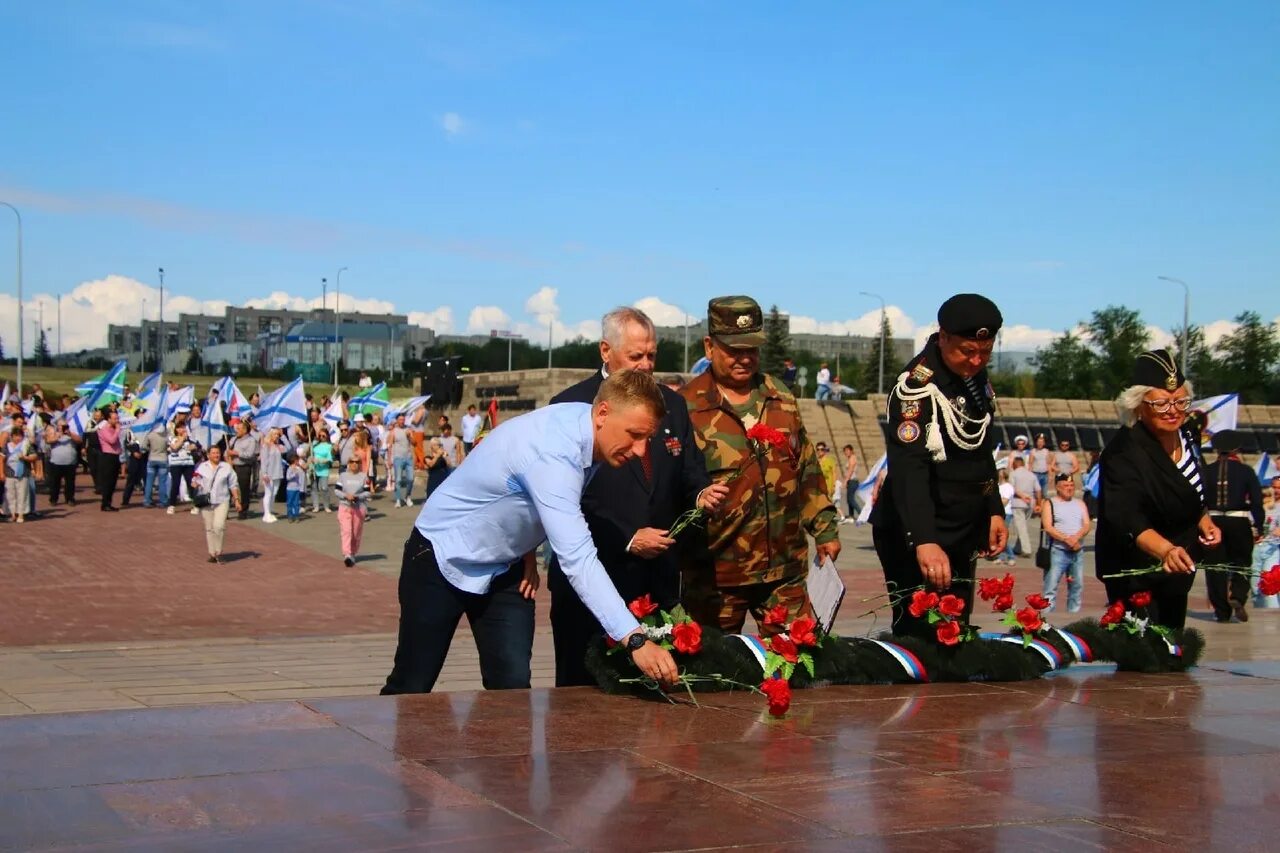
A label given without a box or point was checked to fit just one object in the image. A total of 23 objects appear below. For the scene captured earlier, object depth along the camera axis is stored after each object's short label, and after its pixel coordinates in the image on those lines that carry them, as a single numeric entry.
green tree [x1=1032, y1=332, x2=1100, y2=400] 83.31
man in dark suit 5.34
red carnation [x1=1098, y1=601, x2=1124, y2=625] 6.29
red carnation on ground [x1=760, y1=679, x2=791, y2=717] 4.59
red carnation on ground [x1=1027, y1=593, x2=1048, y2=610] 6.05
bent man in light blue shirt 4.52
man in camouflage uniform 5.84
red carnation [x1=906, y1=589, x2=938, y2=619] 5.47
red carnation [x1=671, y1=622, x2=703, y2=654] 4.92
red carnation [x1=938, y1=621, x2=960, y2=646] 5.61
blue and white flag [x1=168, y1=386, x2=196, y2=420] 27.69
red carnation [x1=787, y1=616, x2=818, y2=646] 5.16
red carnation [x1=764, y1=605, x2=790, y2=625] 5.34
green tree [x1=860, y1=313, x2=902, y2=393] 97.58
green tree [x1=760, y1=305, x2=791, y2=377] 94.81
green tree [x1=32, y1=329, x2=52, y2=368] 113.82
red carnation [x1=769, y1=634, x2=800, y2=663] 5.07
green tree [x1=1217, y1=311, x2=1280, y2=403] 76.38
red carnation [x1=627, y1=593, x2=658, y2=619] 4.92
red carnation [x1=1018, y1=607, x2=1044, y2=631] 5.96
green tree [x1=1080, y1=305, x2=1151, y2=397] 83.19
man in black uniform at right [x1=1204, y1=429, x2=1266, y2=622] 13.16
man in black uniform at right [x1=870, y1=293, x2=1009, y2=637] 5.45
